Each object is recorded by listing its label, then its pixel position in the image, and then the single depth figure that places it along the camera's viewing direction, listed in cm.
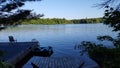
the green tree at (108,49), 161
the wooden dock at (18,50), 525
